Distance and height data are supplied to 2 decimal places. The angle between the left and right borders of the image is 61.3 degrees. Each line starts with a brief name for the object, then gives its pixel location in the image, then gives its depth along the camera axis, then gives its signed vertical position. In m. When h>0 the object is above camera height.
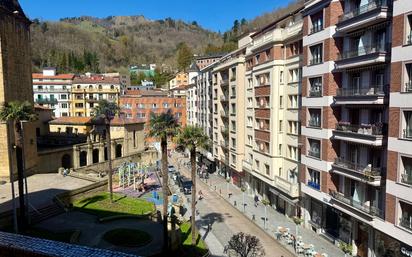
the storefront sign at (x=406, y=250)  24.72 -10.78
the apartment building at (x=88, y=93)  113.94 +4.14
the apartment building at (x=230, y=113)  58.81 -1.92
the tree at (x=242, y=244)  25.47 -10.46
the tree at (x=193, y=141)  34.41 -3.66
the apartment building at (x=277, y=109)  42.28 -0.92
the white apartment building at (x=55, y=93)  113.69 +4.47
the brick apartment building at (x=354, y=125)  25.81 -2.11
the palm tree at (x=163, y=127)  34.15 -2.27
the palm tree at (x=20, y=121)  34.81 -1.47
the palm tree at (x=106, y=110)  54.38 -0.77
